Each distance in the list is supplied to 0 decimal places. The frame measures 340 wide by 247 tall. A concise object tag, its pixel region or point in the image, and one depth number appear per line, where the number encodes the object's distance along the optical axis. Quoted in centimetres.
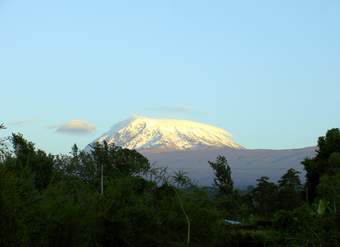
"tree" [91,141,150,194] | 5356
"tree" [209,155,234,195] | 7725
